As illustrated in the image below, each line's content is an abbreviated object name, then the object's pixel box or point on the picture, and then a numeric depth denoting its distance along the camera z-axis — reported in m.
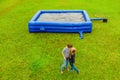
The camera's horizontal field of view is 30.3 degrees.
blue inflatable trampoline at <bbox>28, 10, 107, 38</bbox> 16.77
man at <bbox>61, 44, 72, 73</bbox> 10.63
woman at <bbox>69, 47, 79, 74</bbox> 10.60
